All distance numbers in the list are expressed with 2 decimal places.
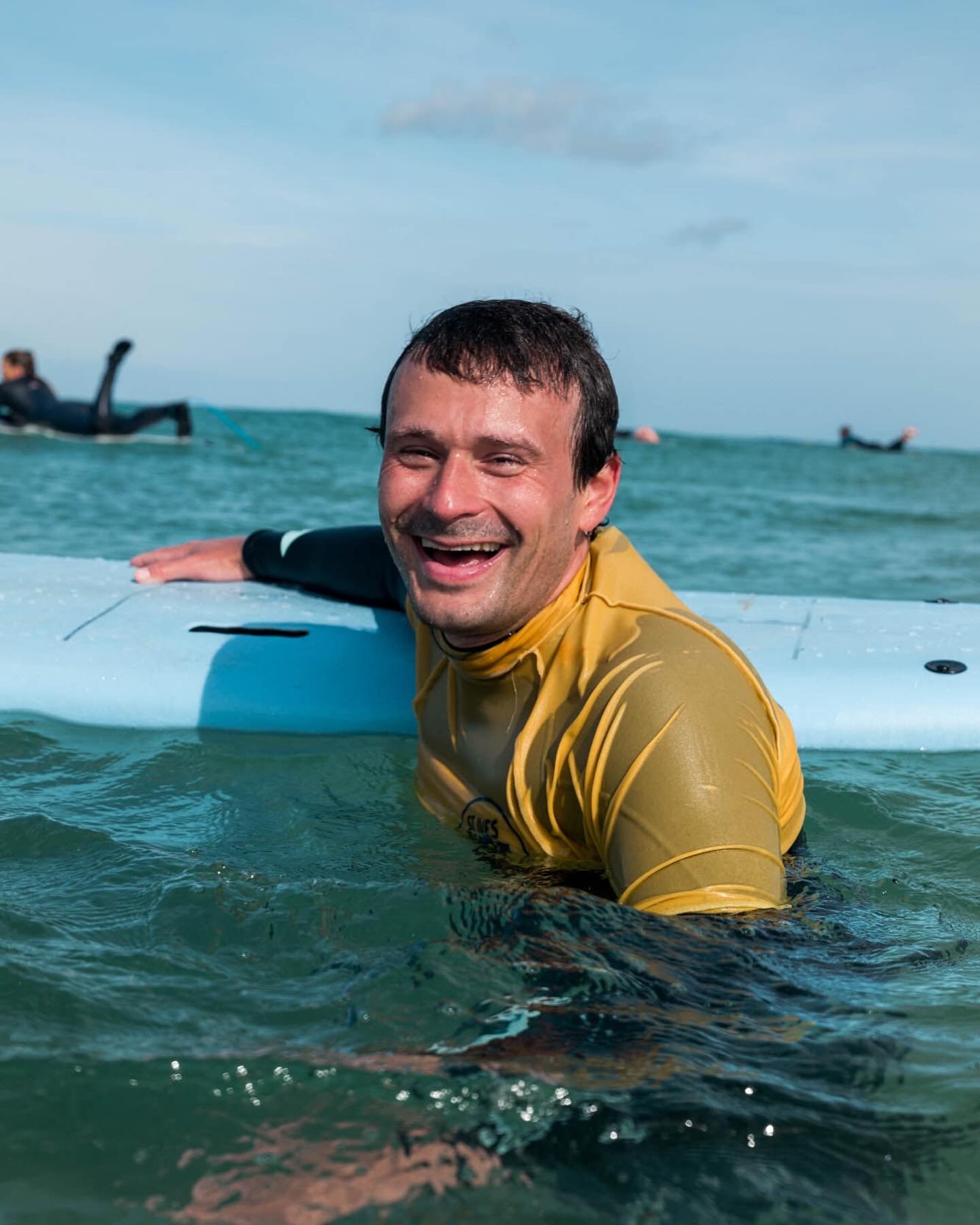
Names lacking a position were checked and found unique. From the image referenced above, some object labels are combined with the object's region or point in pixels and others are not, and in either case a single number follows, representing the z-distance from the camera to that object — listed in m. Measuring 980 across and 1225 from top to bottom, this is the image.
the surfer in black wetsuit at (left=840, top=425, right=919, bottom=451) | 34.66
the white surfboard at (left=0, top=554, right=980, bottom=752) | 3.28
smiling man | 1.62
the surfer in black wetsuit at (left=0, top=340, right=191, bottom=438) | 14.60
